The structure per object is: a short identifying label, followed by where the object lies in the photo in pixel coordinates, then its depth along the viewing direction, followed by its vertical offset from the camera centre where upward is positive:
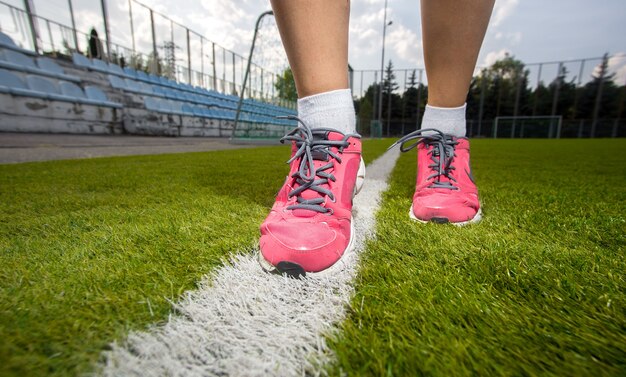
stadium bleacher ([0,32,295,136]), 5.54 +0.77
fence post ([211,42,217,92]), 13.87 +2.66
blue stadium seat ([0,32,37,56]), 5.83 +1.73
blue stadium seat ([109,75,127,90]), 7.83 +1.31
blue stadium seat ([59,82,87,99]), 6.39 +0.91
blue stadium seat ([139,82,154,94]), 8.80 +1.34
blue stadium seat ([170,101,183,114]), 9.10 +0.79
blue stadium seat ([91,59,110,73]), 7.81 +1.79
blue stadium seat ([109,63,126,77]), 8.30 +1.78
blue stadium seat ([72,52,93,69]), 7.51 +1.82
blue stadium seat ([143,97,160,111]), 8.32 +0.82
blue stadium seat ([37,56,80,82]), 6.40 +1.40
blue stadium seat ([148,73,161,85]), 9.85 +1.78
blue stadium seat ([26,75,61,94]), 5.73 +0.93
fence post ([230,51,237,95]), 15.20 +2.63
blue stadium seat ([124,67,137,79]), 9.00 +1.85
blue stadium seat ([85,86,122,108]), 6.94 +0.85
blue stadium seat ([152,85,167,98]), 9.17 +1.30
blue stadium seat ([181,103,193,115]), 9.52 +0.78
